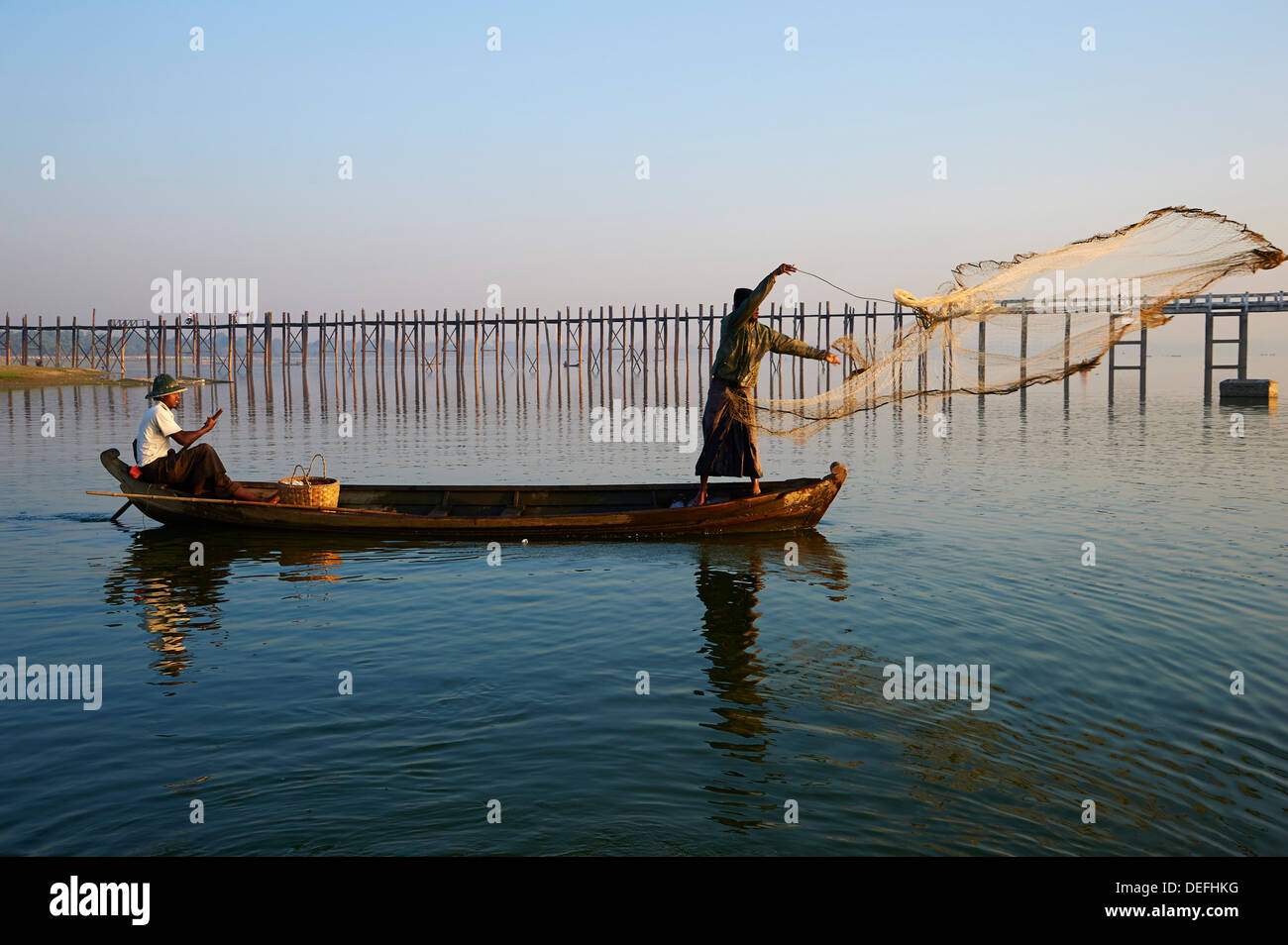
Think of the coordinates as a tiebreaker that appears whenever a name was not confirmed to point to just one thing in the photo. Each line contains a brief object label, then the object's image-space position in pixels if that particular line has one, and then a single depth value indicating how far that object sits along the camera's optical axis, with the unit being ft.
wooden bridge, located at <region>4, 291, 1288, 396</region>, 181.88
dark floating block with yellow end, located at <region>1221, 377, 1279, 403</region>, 134.92
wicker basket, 43.57
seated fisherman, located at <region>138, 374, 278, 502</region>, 43.73
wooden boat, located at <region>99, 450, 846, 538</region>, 43.24
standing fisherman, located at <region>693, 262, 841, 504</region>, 40.40
